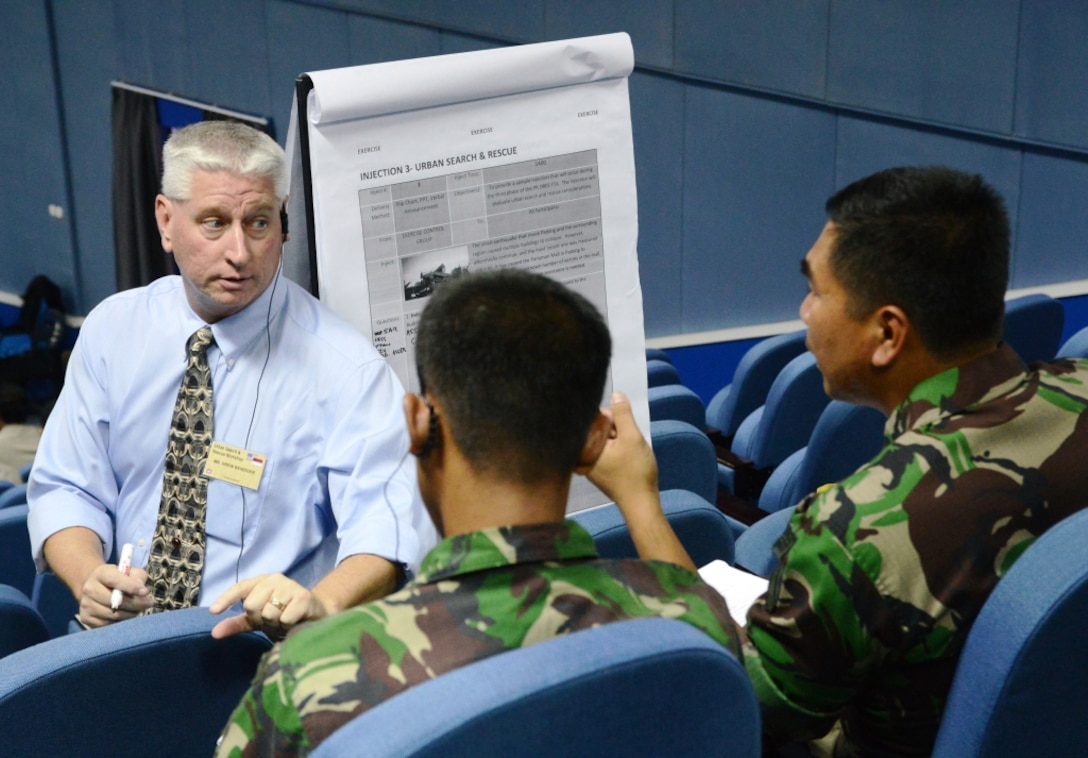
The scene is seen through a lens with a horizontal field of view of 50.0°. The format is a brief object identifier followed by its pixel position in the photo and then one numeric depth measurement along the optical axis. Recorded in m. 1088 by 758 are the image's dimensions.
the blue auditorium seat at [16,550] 2.68
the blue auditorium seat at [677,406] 3.28
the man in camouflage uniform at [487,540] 1.12
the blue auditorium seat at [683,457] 2.42
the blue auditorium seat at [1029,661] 1.14
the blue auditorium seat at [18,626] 1.90
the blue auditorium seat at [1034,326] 3.08
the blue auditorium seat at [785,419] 3.13
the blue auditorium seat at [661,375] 4.19
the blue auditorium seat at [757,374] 3.82
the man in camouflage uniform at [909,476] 1.32
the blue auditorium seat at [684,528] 1.71
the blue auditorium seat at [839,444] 2.54
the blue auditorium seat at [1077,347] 2.67
